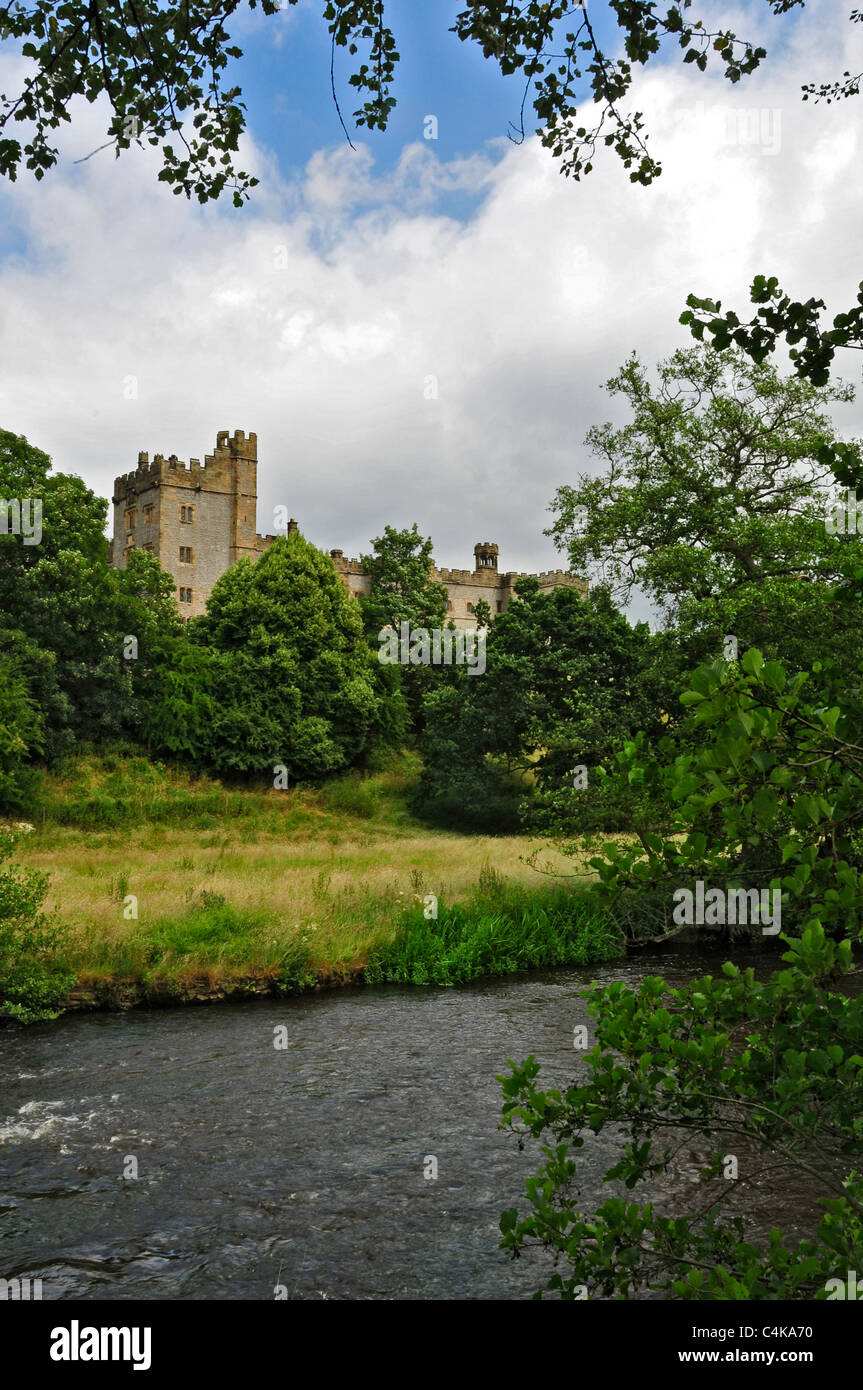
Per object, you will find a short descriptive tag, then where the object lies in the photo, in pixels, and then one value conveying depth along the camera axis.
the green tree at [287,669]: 44.53
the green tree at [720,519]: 24.34
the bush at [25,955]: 14.68
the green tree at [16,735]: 33.00
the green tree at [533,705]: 36.28
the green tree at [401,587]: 60.16
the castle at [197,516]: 69.94
